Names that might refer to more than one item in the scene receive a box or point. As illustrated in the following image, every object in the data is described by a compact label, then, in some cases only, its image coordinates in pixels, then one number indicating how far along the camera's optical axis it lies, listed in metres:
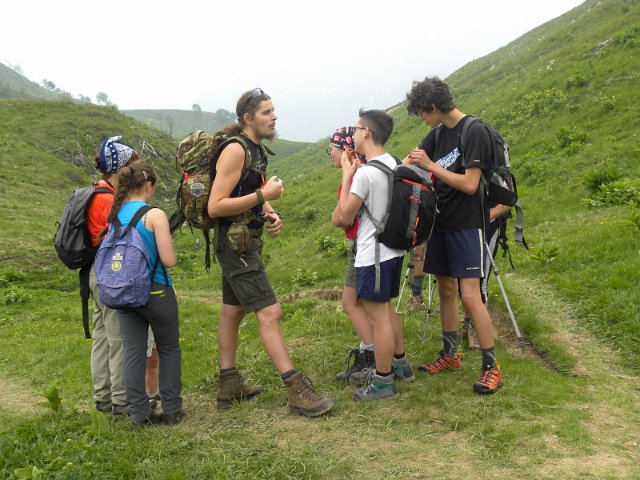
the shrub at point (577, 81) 19.22
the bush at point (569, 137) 15.64
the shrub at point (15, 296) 15.07
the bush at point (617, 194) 11.34
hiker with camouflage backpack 5.28
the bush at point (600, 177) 12.51
